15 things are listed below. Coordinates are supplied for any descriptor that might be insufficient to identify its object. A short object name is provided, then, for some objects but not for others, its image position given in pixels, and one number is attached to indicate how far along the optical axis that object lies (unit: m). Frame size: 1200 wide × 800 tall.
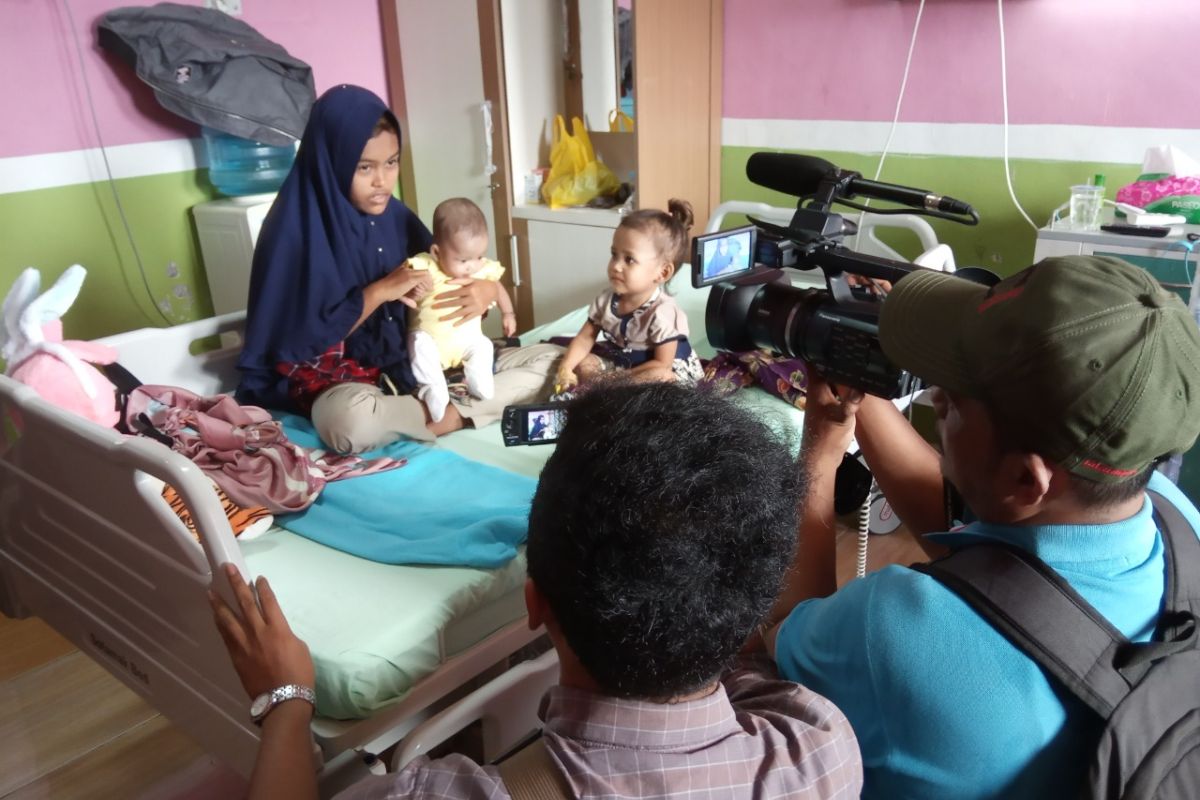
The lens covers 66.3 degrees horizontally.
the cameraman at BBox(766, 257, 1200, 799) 0.69
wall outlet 2.87
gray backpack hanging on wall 2.64
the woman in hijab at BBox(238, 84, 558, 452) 1.98
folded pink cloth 1.59
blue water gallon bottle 2.90
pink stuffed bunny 1.57
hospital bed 1.23
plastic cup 2.34
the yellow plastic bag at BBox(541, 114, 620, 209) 3.21
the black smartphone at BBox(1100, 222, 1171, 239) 2.17
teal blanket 1.48
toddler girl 2.21
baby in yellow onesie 2.10
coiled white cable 1.49
